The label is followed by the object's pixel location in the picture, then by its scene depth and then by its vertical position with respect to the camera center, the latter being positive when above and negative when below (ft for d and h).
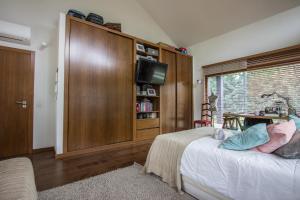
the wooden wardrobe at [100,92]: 9.20 +0.60
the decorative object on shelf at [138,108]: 12.40 -0.54
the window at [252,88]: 10.53 +1.14
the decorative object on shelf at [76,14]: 9.55 +5.51
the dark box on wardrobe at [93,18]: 10.24 +5.59
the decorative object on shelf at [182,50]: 15.93 +5.39
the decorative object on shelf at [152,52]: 13.28 +4.38
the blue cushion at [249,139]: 4.38 -1.11
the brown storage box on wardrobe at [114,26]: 10.98 +5.48
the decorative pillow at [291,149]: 3.70 -1.19
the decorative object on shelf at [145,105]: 12.77 -0.32
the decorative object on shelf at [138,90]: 12.64 +0.96
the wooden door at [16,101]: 9.03 +0.00
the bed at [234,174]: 3.29 -1.82
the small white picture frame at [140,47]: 12.49 +4.46
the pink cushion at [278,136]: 4.00 -0.91
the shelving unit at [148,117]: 12.41 -1.32
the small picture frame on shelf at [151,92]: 13.16 +0.83
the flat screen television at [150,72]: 11.80 +2.41
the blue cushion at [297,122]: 5.15 -0.70
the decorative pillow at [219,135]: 5.77 -1.27
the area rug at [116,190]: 5.06 -3.15
